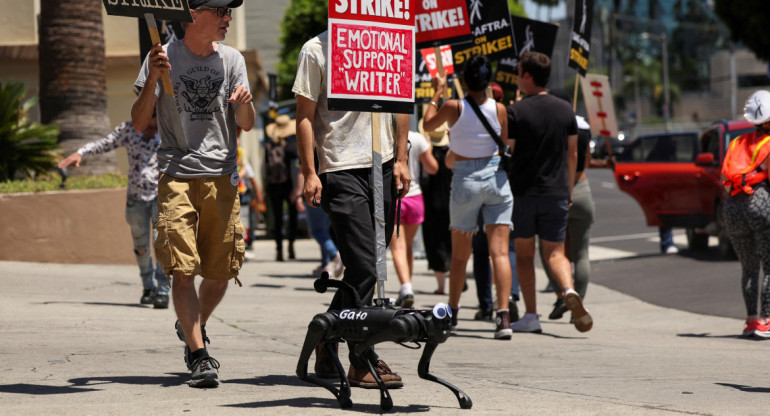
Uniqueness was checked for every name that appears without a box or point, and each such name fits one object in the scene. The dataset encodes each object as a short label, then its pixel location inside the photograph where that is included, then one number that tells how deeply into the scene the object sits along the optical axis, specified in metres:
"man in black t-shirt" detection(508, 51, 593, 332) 16.97
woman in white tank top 16.38
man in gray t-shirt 11.32
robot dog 10.29
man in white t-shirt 11.36
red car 29.35
